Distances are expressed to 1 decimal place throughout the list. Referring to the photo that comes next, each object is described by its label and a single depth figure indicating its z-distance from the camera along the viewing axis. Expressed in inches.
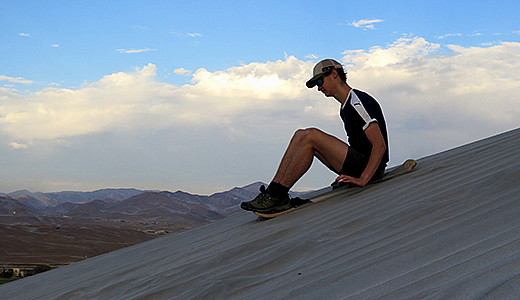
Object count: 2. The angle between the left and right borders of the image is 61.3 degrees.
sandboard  130.3
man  122.0
